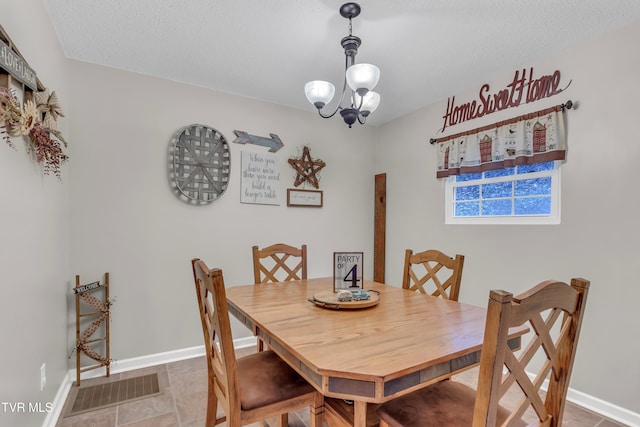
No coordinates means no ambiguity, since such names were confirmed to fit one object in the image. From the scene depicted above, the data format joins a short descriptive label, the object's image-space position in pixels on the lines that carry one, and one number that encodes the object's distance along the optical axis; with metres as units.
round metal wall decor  2.82
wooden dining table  0.94
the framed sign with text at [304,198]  3.40
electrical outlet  1.74
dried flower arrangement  1.26
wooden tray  1.58
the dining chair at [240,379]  1.19
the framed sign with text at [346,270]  1.84
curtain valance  2.32
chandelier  1.74
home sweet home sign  2.40
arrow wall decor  3.11
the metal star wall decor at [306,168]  3.43
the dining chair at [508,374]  0.79
